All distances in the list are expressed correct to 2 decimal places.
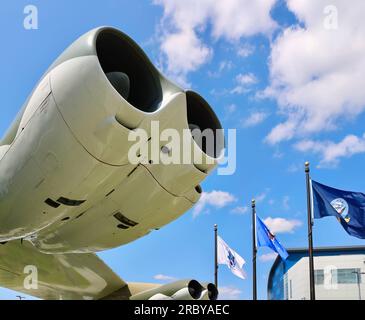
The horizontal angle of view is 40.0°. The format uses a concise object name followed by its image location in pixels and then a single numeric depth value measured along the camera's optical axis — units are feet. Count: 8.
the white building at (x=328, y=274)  130.72
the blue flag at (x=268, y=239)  63.26
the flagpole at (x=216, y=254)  78.19
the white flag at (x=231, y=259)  71.87
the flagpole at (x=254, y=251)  66.98
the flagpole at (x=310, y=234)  50.96
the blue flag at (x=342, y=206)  49.96
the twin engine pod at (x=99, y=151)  17.79
